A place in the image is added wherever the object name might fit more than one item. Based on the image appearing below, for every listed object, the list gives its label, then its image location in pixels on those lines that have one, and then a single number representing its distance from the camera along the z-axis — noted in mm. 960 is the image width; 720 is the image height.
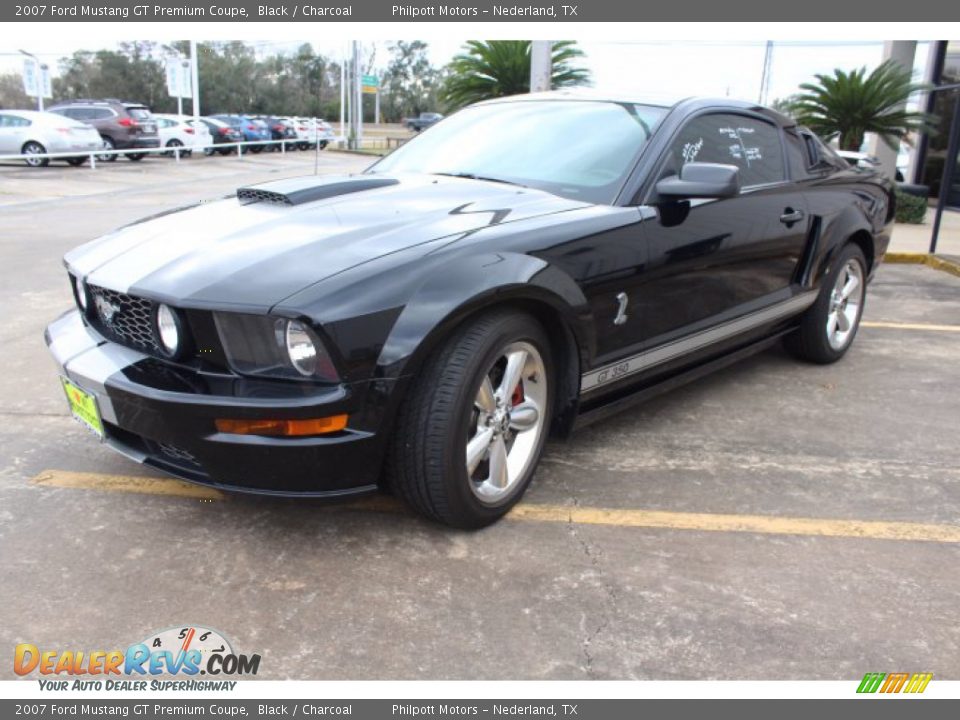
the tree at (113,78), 57750
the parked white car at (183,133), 26672
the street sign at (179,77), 29844
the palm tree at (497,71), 10969
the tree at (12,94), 64188
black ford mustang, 2377
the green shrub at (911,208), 12844
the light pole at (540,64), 9664
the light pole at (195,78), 27333
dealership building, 14859
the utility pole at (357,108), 38822
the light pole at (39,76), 29391
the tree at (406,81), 84000
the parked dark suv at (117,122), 23297
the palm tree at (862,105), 12797
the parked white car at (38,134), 19984
